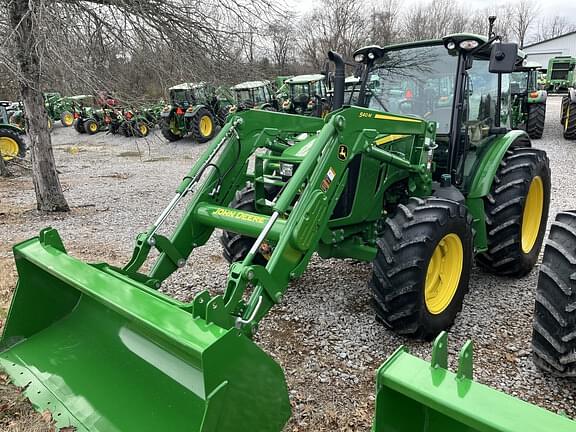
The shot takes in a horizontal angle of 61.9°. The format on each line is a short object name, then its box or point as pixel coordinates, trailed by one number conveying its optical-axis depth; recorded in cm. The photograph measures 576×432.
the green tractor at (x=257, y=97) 1827
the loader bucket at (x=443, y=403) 148
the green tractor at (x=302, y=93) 1846
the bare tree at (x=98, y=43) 619
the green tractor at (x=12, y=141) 1409
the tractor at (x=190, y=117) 1750
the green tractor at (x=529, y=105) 1305
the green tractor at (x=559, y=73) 2711
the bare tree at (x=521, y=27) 6531
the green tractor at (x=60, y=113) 2424
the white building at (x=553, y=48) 5338
